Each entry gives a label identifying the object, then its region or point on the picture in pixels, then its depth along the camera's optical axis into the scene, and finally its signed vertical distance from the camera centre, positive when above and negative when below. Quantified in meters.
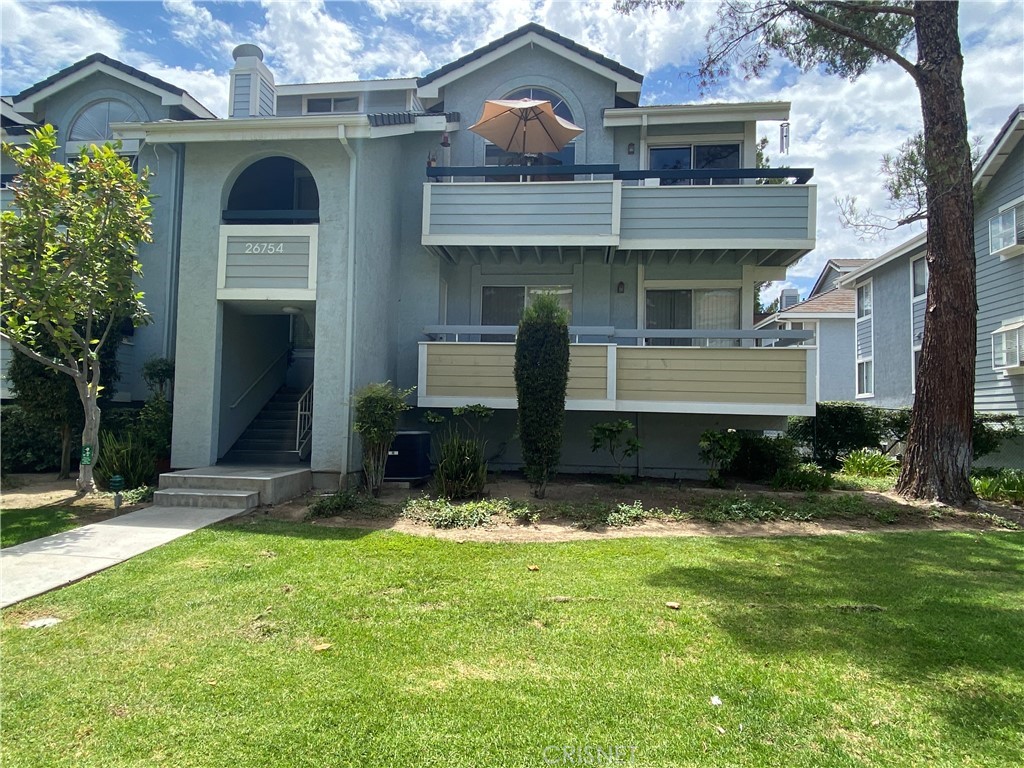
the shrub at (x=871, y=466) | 12.77 -1.15
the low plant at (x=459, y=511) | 7.79 -1.45
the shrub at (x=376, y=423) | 9.02 -0.29
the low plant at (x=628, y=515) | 8.04 -1.47
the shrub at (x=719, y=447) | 10.20 -0.64
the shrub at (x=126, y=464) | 9.28 -1.02
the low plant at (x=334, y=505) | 7.98 -1.39
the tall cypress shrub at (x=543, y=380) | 9.11 +0.42
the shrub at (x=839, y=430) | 14.47 -0.43
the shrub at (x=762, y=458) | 11.32 -0.92
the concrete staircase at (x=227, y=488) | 8.26 -1.26
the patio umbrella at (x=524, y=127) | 10.89 +5.32
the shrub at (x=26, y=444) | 10.95 -0.86
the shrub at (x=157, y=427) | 9.97 -0.46
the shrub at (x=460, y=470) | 9.07 -1.00
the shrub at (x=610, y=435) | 9.88 -0.44
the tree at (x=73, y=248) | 7.77 +2.07
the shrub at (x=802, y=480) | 10.38 -1.21
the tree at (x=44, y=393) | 10.02 +0.07
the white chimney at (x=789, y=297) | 33.72 +6.50
